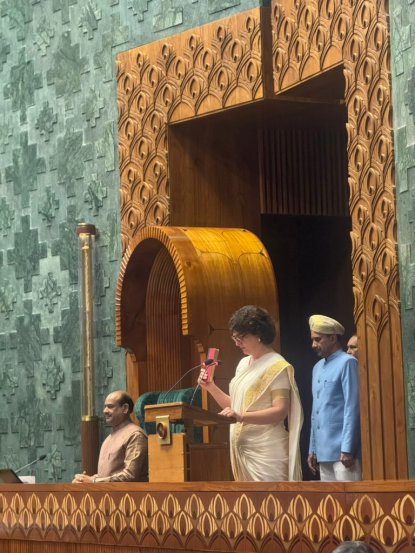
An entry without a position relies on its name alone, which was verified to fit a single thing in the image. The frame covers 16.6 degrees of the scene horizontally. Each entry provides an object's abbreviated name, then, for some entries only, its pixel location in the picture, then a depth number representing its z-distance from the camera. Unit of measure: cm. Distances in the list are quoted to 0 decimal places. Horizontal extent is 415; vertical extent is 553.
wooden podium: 786
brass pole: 1162
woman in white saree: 781
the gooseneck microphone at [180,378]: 785
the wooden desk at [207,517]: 629
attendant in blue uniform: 859
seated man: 879
